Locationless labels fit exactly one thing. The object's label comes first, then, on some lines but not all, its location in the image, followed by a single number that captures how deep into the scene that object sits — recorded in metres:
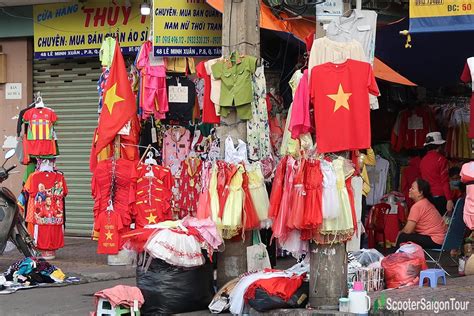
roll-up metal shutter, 16.42
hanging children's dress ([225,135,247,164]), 9.77
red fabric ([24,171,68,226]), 13.18
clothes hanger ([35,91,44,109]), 13.50
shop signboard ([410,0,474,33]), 10.16
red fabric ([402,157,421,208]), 14.34
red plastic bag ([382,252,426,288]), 9.49
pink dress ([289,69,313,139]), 8.69
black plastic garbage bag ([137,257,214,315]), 9.20
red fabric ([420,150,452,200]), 12.96
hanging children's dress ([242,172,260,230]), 9.62
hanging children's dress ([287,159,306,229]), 8.52
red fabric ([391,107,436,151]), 14.65
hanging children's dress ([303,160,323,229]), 8.45
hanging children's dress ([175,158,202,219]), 13.39
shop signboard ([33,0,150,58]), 15.38
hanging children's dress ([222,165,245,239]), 9.51
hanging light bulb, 14.08
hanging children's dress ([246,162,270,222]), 9.77
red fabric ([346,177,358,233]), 8.67
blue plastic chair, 10.73
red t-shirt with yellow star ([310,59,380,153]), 8.62
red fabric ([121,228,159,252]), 9.30
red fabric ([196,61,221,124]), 10.69
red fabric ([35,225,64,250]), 13.27
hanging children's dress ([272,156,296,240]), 8.75
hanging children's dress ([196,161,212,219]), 9.69
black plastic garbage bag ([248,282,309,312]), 8.63
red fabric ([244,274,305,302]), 8.70
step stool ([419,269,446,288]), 9.35
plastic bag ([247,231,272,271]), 10.03
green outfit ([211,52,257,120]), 10.06
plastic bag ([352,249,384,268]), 9.87
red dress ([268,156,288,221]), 8.91
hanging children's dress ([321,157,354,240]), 8.51
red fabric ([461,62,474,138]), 10.79
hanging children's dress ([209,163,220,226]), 9.54
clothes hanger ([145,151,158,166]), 12.52
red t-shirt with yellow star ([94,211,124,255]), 12.36
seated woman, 11.02
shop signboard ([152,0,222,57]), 12.64
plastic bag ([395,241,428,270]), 9.80
